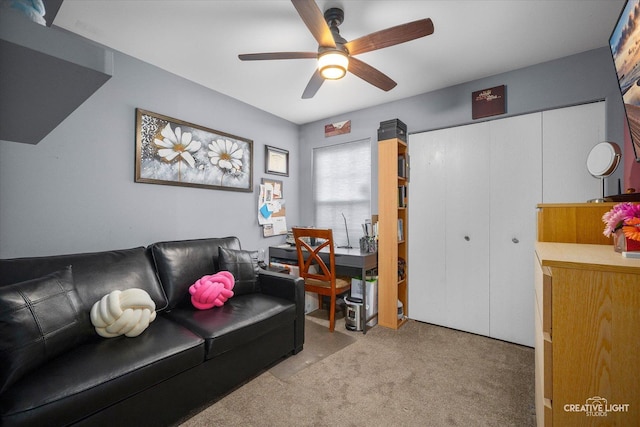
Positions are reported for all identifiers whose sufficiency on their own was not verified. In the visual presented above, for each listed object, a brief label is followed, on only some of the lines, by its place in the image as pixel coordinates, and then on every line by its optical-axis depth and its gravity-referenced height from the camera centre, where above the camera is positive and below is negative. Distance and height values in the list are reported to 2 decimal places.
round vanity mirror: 1.54 +0.31
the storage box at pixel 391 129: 2.92 +0.91
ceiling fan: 1.49 +1.05
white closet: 2.42 +0.02
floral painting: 2.42 +0.59
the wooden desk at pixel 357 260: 2.79 -0.49
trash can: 2.80 -1.03
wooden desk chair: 2.69 -0.62
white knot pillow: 1.51 -0.55
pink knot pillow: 2.02 -0.57
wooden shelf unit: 2.88 -0.18
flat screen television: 1.18 +0.71
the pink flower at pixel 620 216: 1.05 -0.01
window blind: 3.54 +0.36
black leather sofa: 1.17 -0.69
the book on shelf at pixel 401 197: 3.05 +0.19
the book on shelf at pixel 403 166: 3.06 +0.54
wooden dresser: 0.82 -0.40
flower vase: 1.00 -0.11
